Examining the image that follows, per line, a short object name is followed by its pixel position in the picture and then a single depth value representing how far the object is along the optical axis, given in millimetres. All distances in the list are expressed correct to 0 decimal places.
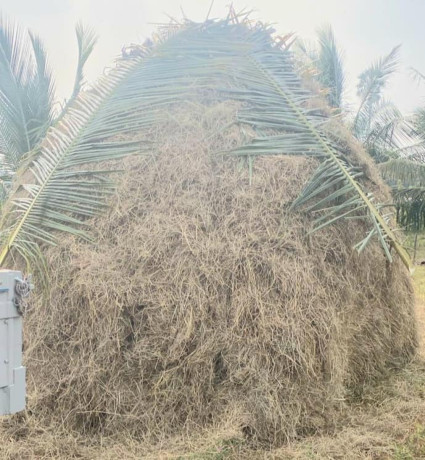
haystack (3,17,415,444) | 4078
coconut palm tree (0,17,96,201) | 6312
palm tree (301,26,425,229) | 10859
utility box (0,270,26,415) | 2553
